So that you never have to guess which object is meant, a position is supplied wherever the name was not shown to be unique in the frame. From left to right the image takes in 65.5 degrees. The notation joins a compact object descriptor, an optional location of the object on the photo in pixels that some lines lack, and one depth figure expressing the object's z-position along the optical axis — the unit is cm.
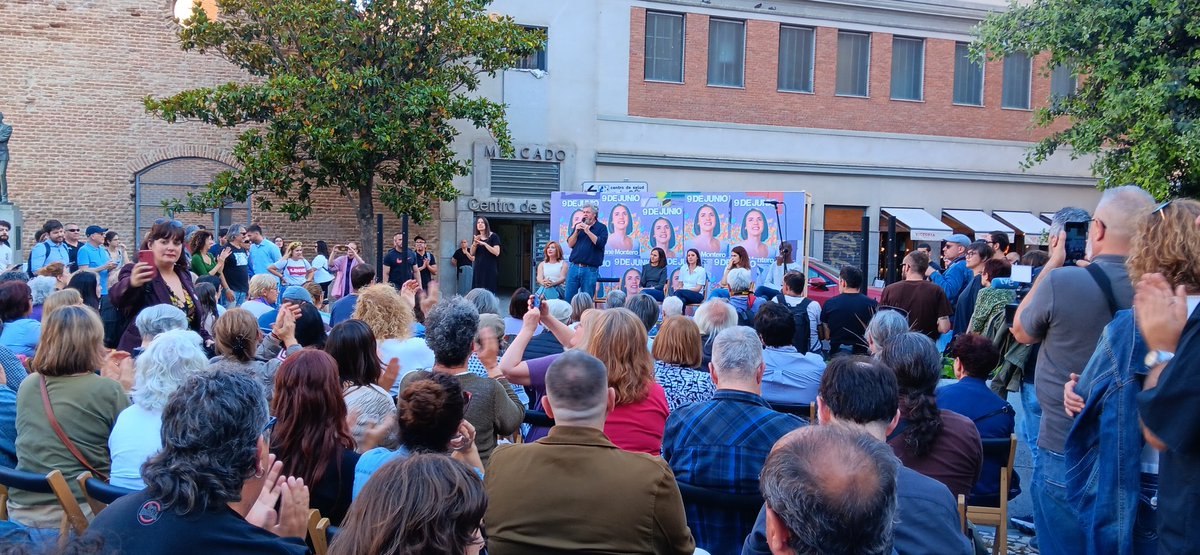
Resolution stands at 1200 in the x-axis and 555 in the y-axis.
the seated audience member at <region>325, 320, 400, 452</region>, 414
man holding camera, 382
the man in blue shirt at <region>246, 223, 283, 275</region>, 1392
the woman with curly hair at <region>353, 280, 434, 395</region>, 568
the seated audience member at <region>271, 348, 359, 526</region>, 353
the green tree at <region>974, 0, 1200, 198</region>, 1514
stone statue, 1589
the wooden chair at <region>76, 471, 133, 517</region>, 352
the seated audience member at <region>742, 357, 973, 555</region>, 267
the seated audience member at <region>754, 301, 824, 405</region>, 582
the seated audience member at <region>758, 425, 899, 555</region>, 193
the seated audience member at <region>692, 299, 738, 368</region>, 705
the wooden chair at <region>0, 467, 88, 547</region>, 351
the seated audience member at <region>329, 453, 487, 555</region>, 199
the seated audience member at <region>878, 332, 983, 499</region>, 400
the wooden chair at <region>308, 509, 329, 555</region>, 301
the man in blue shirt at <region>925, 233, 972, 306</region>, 1016
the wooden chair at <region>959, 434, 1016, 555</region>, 451
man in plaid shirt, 360
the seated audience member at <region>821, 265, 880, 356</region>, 868
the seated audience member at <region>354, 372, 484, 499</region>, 325
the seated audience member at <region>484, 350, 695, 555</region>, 292
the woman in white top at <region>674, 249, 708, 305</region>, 1336
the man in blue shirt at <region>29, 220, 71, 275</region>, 1377
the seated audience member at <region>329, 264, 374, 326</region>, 740
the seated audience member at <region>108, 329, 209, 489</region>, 384
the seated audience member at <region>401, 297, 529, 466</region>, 421
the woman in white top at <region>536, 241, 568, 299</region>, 1331
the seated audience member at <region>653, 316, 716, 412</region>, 504
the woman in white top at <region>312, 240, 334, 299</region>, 1623
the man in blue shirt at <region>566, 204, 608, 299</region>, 1290
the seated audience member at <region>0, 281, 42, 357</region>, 595
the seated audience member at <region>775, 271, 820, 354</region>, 909
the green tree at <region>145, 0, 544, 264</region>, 1688
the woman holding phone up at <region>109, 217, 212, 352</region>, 613
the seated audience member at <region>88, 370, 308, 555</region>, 240
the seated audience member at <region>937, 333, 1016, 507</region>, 475
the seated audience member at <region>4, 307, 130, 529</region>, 411
